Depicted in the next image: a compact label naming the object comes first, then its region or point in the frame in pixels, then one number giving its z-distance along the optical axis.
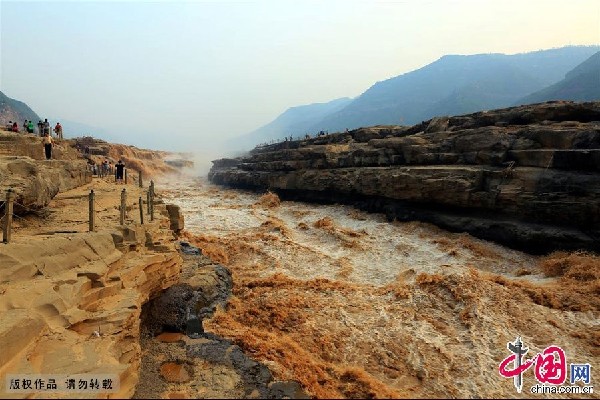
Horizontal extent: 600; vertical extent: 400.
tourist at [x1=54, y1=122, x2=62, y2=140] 24.70
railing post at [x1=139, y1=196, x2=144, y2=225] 12.78
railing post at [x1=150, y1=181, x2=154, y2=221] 14.14
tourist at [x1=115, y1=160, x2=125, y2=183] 26.24
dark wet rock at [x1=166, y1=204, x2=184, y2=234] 17.88
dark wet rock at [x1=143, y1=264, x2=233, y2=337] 10.21
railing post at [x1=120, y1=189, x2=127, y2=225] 11.65
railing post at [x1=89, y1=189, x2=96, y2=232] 10.40
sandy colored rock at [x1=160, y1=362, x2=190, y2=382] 7.60
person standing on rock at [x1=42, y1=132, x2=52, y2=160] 18.03
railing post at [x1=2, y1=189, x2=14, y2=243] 8.37
